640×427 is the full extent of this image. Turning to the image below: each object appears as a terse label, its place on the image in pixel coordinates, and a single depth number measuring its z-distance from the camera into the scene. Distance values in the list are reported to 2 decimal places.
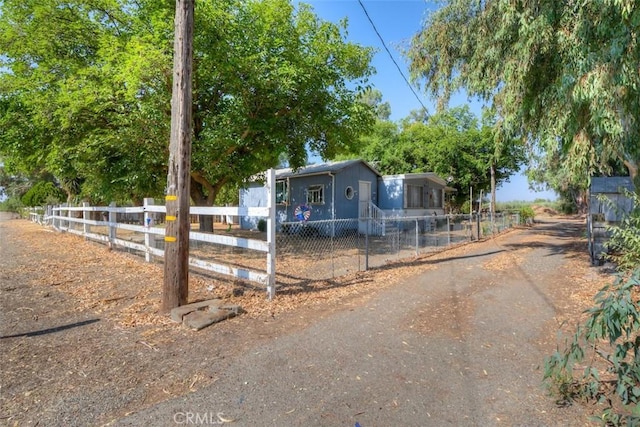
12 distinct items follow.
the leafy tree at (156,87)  9.10
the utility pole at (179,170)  4.85
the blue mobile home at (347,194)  17.23
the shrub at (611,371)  2.32
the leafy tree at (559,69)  5.44
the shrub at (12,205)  40.89
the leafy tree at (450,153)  24.81
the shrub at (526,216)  24.92
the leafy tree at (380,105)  41.66
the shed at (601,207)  8.49
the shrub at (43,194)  32.09
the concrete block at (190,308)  4.65
